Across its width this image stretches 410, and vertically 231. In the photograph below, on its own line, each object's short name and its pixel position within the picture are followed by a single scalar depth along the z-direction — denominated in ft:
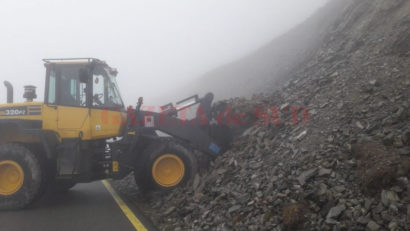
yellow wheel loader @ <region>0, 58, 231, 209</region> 25.34
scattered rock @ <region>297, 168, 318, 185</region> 17.67
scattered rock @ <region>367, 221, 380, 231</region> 13.41
